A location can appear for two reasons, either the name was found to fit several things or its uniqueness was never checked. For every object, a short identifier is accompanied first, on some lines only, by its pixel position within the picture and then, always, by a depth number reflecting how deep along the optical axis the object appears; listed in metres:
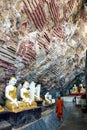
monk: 4.10
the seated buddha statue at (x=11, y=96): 3.35
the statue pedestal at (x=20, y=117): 3.08
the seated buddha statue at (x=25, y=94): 3.89
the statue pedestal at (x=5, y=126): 2.40
